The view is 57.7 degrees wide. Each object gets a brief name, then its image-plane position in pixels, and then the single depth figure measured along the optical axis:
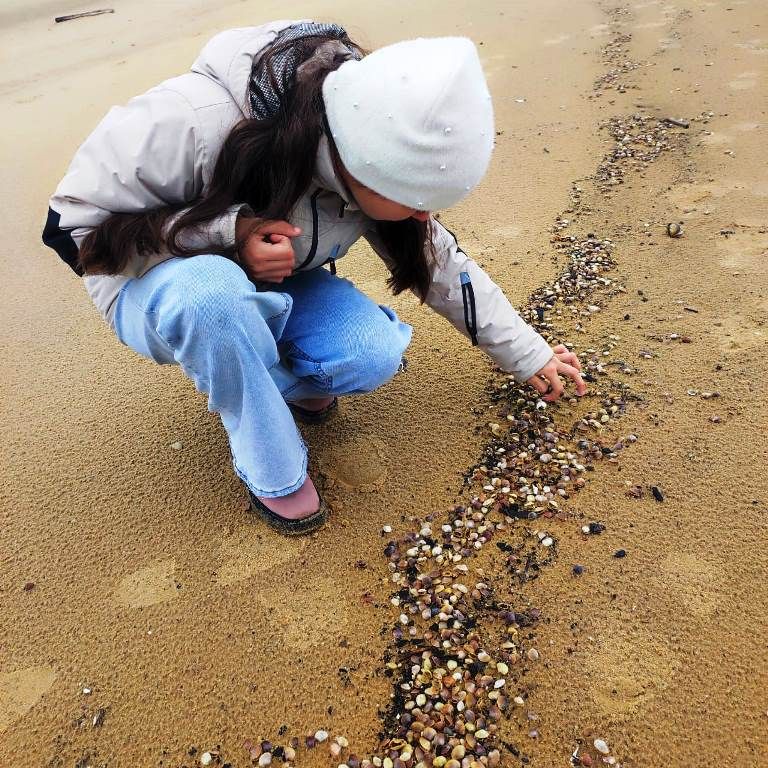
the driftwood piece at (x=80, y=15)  10.27
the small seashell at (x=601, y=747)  1.41
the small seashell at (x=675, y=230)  3.01
